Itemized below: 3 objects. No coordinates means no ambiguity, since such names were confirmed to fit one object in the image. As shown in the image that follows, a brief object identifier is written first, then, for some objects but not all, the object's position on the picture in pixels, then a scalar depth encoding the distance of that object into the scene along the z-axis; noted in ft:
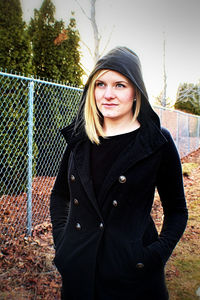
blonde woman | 4.17
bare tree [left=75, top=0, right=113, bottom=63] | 30.45
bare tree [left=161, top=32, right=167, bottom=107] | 60.34
